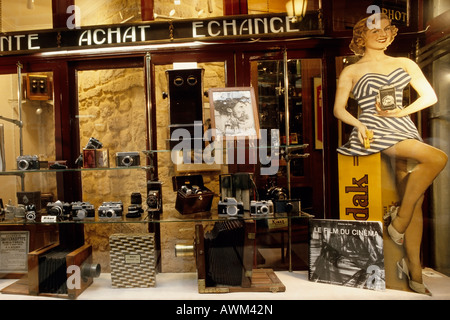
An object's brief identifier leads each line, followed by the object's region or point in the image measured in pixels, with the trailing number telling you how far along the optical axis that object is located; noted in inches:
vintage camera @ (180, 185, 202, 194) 101.0
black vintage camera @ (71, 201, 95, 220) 102.7
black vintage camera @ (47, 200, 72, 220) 104.0
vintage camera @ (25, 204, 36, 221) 105.0
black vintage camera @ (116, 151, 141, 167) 102.4
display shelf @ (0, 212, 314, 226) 99.2
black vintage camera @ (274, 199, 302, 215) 102.3
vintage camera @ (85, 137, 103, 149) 103.9
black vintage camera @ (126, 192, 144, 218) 103.0
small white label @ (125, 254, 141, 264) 101.7
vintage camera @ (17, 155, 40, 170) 105.8
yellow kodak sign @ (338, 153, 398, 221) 101.0
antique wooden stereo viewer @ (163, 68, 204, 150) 102.8
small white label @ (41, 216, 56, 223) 102.2
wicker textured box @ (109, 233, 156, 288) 101.7
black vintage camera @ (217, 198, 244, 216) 99.6
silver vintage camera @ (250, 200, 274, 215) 100.2
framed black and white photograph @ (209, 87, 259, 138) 100.8
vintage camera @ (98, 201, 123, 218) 103.3
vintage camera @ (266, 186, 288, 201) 105.0
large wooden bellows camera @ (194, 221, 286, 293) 95.7
